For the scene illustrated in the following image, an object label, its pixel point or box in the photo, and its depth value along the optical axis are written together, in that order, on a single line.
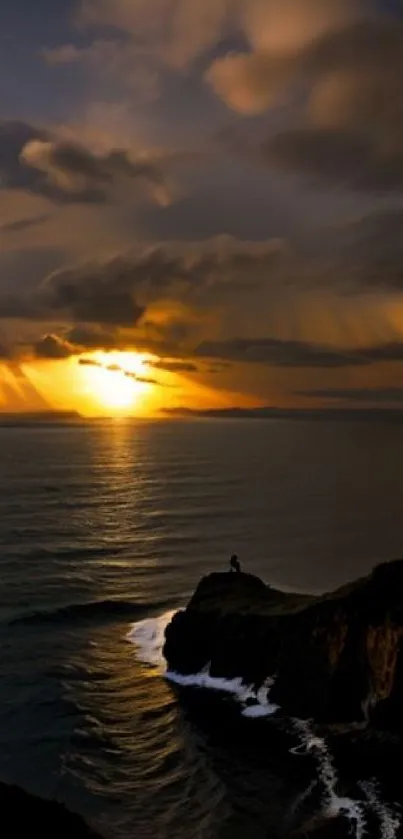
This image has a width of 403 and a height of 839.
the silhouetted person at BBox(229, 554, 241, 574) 57.56
